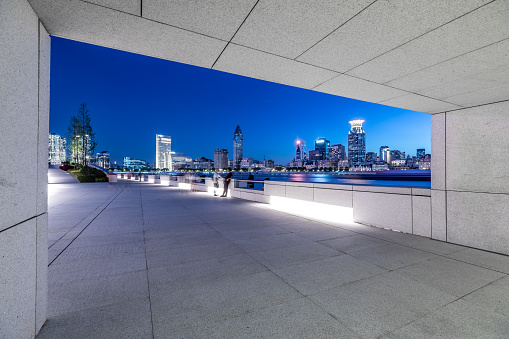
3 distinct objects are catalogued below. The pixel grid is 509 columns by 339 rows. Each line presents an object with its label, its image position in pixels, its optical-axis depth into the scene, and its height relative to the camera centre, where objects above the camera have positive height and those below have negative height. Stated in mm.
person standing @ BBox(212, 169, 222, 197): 16884 -660
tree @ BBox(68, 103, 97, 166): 42869 +6567
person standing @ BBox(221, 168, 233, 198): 15820 -681
